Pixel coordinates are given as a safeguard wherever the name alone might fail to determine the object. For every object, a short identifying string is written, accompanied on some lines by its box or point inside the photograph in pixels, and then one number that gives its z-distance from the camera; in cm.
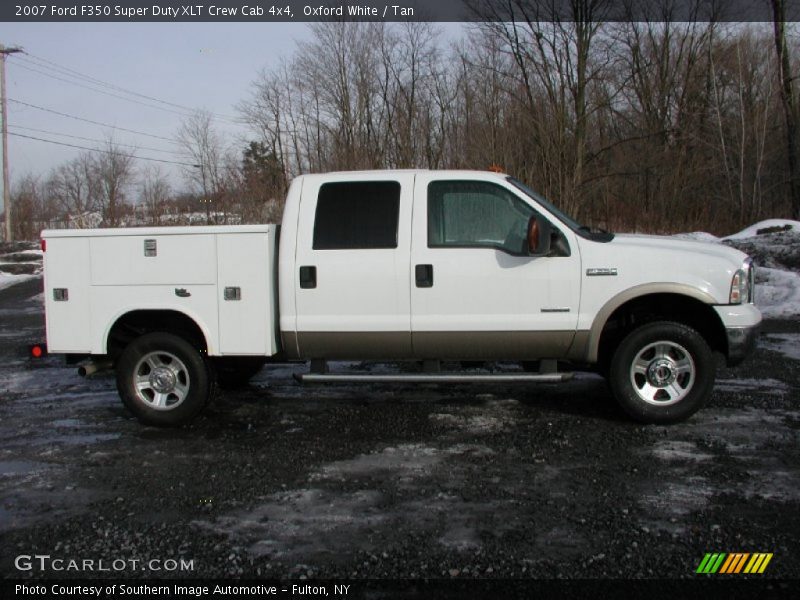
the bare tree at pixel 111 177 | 3944
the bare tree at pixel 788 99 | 2464
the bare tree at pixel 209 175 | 2512
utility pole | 3150
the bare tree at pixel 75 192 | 4197
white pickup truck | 526
